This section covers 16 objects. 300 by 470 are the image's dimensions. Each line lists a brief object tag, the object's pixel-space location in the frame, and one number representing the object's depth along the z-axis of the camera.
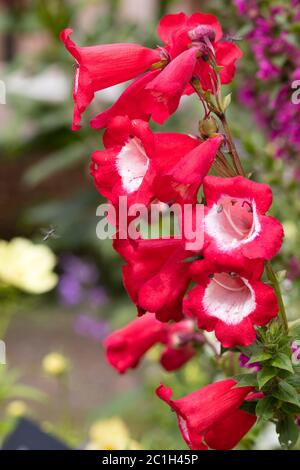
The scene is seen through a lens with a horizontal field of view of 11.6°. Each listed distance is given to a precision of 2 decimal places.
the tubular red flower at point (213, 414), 0.57
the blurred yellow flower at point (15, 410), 0.78
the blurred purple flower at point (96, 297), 3.22
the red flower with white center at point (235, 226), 0.53
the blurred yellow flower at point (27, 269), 0.81
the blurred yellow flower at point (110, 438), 0.69
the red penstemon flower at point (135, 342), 0.67
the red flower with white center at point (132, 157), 0.55
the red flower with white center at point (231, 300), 0.53
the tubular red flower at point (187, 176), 0.54
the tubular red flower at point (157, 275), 0.56
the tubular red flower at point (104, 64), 0.58
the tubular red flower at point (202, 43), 0.56
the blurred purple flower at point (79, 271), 3.29
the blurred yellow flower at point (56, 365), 0.87
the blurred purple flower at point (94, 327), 2.82
